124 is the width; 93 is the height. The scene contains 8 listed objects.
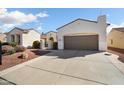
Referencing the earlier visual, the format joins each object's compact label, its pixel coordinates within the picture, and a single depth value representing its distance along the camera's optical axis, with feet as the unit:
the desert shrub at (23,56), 22.01
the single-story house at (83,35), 32.87
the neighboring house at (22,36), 45.61
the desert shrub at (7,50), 23.78
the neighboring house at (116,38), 38.55
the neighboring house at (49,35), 74.87
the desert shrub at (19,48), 26.04
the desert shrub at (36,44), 44.12
